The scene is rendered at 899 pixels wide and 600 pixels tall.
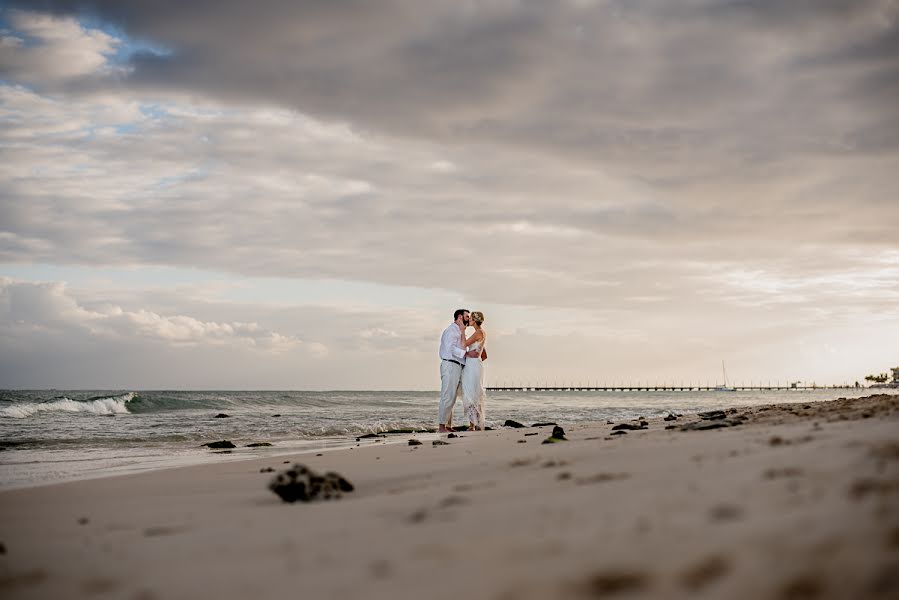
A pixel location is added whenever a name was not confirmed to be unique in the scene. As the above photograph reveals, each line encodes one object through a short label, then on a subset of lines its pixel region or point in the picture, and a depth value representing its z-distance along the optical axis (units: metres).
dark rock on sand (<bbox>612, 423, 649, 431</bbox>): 11.45
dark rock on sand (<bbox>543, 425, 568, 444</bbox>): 9.43
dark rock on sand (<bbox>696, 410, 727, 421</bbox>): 13.27
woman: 15.73
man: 15.94
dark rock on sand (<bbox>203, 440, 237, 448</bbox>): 11.92
